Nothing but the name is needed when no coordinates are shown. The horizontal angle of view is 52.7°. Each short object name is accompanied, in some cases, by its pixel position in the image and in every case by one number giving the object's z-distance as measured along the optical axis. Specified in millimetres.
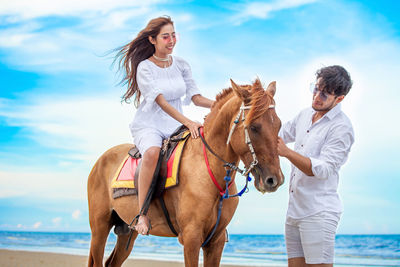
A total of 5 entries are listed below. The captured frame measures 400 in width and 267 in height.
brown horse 2643
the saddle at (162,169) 3311
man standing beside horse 2821
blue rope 2989
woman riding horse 3381
